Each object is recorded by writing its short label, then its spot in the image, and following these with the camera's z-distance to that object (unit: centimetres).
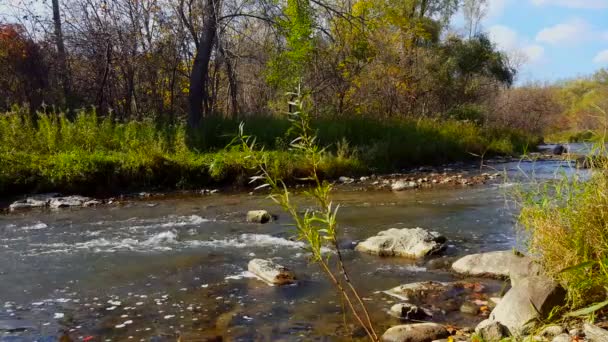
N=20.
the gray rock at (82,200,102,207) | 1027
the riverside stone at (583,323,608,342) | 303
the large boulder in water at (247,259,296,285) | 554
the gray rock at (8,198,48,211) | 994
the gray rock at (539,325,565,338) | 348
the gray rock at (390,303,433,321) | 456
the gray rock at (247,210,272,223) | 848
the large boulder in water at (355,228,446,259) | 648
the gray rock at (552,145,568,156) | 1789
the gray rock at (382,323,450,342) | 402
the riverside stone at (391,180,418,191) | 1163
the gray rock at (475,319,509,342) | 366
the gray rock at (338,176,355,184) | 1256
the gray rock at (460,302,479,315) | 467
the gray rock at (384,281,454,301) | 511
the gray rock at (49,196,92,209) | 1013
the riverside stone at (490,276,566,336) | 387
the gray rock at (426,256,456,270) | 604
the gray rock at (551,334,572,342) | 327
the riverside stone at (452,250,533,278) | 545
